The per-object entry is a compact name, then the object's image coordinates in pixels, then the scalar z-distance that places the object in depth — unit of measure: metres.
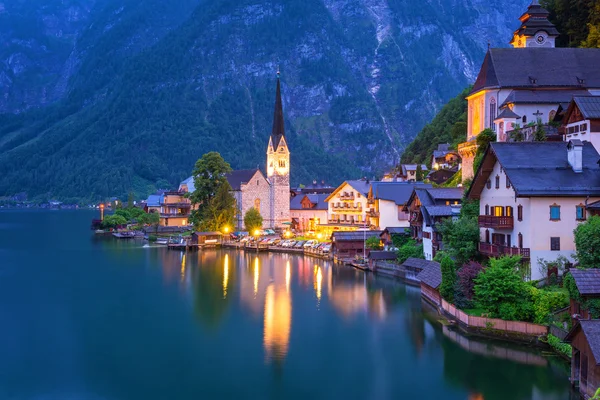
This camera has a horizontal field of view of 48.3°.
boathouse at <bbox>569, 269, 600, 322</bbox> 28.02
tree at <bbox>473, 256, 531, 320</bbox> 32.47
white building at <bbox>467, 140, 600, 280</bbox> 34.66
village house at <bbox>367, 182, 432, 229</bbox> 69.88
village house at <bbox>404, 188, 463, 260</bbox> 51.84
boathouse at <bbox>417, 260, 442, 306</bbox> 42.49
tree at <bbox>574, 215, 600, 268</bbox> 31.05
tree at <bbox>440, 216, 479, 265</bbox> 40.31
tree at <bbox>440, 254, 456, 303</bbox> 38.88
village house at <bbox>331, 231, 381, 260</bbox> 68.69
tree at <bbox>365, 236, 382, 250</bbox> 66.25
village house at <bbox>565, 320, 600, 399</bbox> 23.67
